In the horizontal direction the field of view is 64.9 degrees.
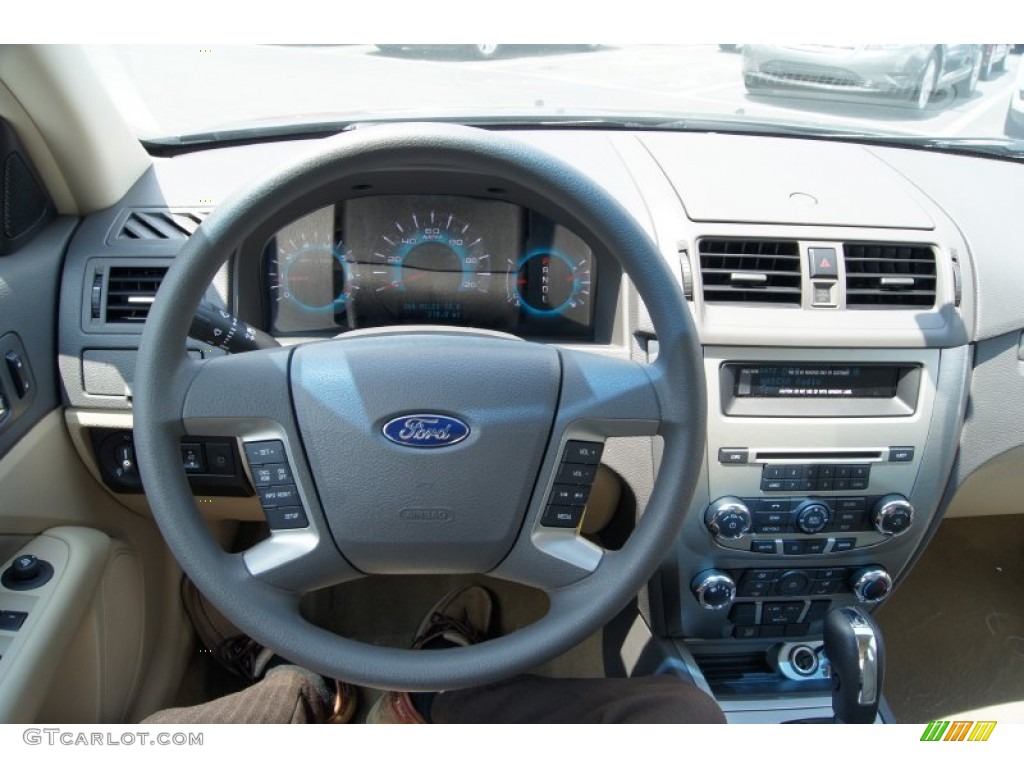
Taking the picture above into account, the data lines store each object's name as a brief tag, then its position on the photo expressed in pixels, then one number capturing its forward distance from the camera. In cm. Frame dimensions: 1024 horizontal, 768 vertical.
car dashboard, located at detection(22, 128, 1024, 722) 159
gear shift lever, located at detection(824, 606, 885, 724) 150
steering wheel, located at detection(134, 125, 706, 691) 111
